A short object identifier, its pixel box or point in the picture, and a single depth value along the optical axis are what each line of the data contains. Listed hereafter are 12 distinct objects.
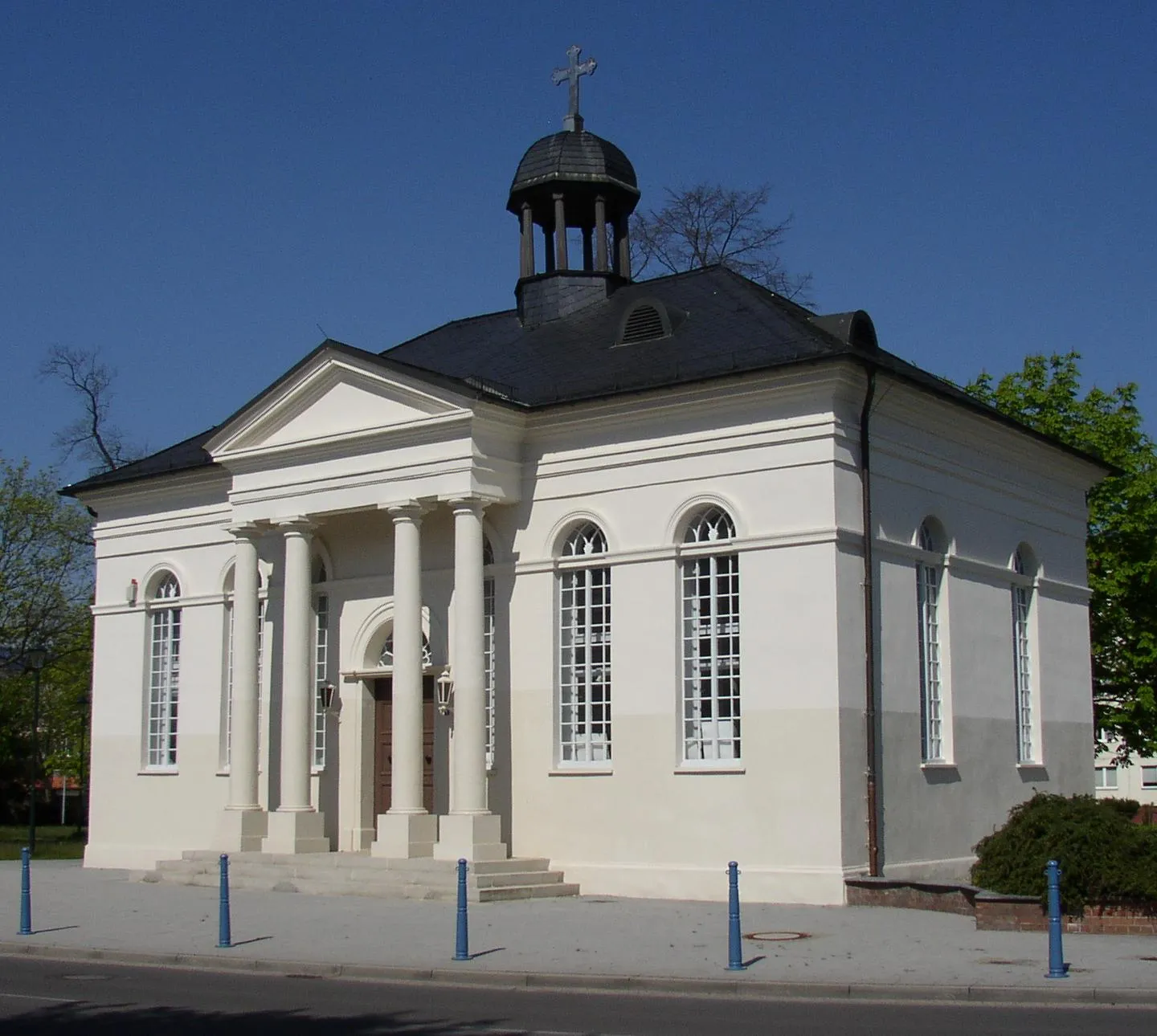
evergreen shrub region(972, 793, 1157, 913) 17.17
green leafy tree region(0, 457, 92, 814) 53.62
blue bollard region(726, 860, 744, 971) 14.48
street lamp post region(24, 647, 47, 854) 35.16
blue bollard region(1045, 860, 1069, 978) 13.74
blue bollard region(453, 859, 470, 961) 15.63
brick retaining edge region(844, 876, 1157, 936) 17.17
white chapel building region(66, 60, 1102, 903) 22.48
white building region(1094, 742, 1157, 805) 65.75
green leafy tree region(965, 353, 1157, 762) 37.31
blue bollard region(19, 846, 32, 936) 18.45
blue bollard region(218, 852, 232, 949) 16.94
